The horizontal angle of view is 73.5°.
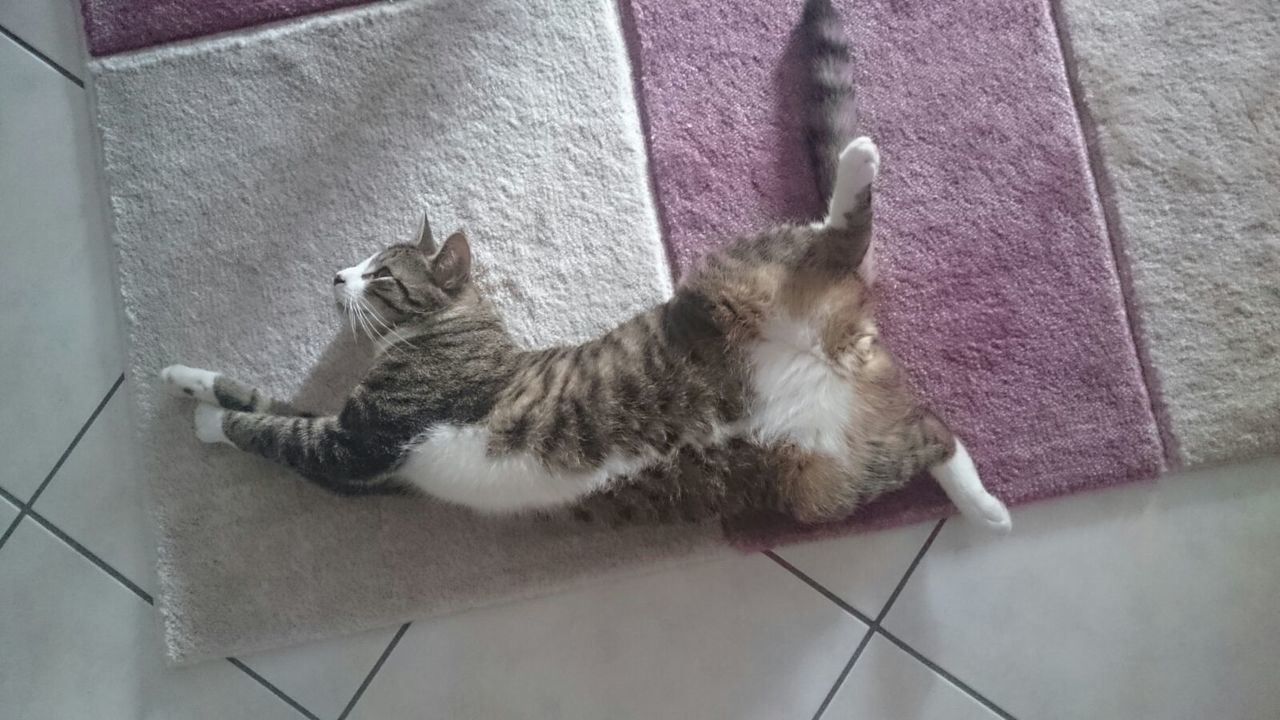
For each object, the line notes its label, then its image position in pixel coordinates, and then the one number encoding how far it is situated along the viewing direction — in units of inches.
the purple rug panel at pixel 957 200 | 50.6
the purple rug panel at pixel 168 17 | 56.1
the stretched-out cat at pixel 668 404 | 43.4
